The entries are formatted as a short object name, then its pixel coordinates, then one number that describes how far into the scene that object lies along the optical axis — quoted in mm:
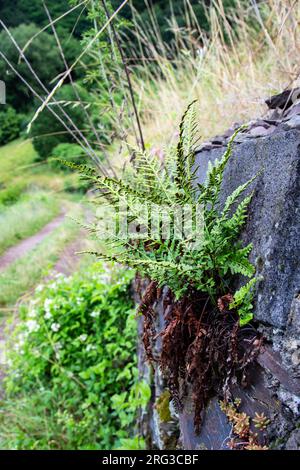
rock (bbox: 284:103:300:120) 1236
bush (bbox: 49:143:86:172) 9742
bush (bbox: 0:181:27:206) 14609
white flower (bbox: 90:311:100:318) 2840
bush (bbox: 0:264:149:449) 2586
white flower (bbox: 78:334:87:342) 2834
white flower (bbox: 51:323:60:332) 2959
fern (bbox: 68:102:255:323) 1035
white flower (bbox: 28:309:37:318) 3139
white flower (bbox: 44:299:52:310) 3055
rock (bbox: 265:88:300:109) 1472
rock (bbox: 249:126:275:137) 1282
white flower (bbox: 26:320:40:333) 3029
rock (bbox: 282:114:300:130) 1040
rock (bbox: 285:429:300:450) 804
